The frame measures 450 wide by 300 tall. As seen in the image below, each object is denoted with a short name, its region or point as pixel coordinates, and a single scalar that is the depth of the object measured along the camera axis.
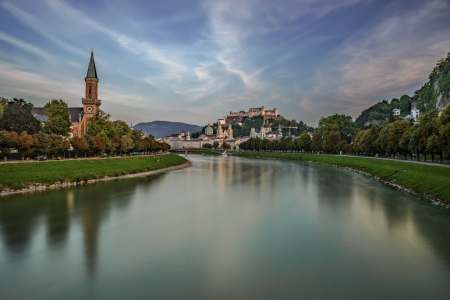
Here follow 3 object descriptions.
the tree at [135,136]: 67.69
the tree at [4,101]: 52.42
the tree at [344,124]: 90.69
